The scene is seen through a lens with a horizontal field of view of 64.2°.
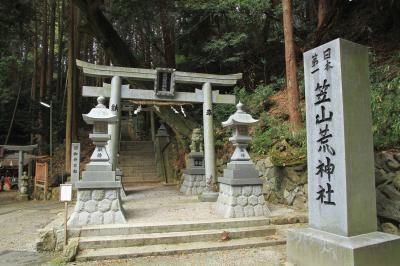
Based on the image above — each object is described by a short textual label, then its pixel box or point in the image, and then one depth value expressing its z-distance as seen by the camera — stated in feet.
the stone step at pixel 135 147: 63.74
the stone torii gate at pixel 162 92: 29.53
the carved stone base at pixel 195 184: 35.81
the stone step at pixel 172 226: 18.67
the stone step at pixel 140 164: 55.72
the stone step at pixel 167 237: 17.83
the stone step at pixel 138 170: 53.62
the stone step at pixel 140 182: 47.91
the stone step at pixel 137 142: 66.65
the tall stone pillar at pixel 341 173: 12.84
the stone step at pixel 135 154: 59.77
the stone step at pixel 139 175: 52.26
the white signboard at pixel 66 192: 18.65
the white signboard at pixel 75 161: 42.56
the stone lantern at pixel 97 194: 19.80
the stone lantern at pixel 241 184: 22.02
